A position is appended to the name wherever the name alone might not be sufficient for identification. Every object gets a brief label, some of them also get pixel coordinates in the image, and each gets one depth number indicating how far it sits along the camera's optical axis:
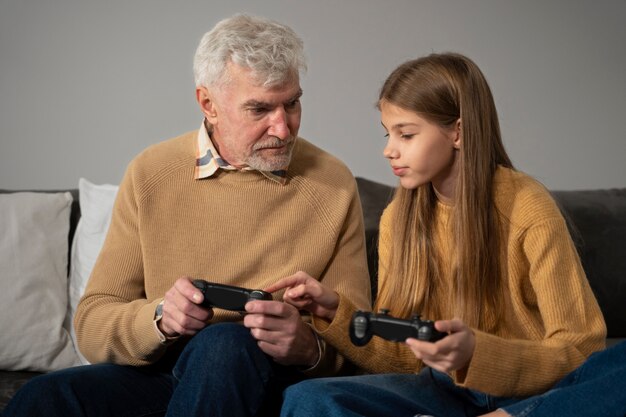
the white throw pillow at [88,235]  2.48
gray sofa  2.49
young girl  1.62
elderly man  1.84
